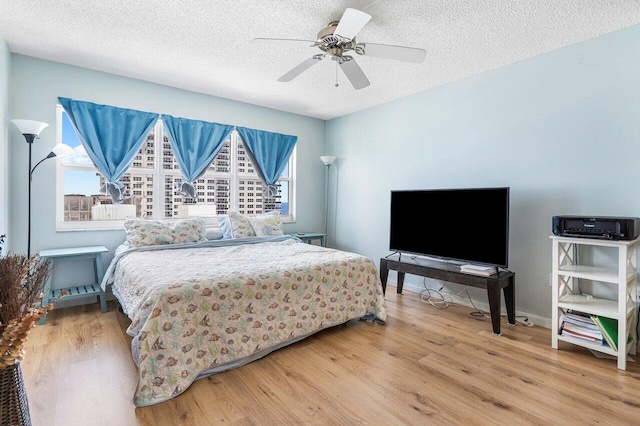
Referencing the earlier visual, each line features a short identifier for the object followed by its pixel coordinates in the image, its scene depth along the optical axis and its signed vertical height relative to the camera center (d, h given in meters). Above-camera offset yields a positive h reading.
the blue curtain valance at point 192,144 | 3.86 +0.79
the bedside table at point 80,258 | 2.96 -0.57
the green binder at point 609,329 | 2.22 -0.84
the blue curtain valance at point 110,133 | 3.28 +0.78
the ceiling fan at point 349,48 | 2.00 +1.13
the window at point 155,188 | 3.40 +0.22
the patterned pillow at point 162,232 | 3.21 -0.27
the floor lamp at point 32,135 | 2.71 +0.61
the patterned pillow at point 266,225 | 3.99 -0.22
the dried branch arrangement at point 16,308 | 1.05 -0.37
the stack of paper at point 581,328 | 2.31 -0.88
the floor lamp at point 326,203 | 5.32 +0.09
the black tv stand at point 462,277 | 2.76 -0.64
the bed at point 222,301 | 1.84 -0.68
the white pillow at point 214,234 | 3.88 -0.34
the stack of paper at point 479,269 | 2.85 -0.55
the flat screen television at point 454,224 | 2.87 -0.14
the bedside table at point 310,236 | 4.62 -0.42
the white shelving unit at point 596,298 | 2.16 -0.60
